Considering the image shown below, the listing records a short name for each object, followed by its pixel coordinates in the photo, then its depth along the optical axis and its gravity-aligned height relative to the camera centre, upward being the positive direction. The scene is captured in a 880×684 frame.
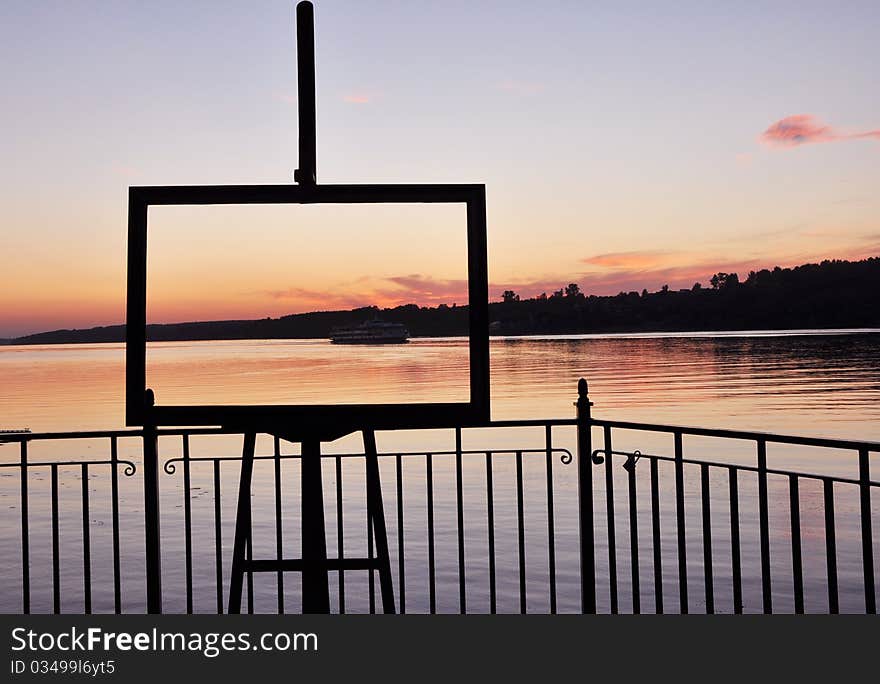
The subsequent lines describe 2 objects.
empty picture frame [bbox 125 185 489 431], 3.48 +0.14
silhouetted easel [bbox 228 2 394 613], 3.56 -0.57
